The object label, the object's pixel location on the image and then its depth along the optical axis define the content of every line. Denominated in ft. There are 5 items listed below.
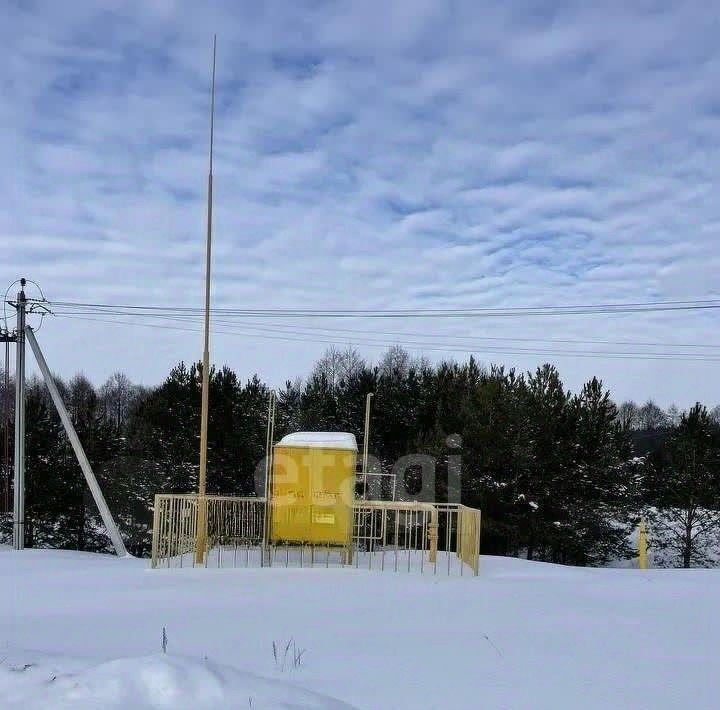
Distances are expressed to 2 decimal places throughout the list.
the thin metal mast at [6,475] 68.98
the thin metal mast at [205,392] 38.37
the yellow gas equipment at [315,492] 41.55
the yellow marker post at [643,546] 51.26
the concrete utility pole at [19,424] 57.00
